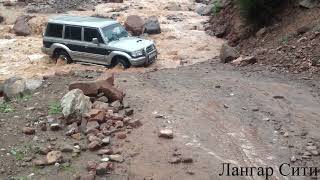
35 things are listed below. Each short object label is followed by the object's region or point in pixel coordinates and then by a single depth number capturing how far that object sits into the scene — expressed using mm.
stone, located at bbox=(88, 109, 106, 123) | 8984
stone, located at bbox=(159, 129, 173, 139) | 8531
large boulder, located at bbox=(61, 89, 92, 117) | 9102
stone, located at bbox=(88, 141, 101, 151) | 8133
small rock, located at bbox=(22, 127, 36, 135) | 8665
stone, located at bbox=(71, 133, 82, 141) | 8555
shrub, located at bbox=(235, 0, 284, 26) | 18141
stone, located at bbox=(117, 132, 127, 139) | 8539
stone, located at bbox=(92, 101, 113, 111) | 9516
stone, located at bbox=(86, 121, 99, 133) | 8694
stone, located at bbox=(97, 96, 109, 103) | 9955
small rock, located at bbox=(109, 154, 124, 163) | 7797
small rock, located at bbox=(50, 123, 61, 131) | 8852
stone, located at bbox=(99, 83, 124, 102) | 10141
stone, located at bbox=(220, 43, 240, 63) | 16500
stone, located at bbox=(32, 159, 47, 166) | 7688
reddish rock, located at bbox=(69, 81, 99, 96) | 10023
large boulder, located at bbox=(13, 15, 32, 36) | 23766
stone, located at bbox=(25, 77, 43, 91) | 12047
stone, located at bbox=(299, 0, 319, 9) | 17141
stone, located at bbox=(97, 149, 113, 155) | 8016
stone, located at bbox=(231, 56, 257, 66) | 15352
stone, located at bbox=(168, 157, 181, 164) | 7704
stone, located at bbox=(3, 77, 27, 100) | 12141
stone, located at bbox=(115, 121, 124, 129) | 8930
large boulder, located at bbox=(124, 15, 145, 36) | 22266
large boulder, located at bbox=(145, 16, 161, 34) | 22375
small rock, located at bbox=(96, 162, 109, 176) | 7422
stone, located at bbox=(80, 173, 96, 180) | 7239
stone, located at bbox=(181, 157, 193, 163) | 7719
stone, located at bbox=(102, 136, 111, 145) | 8297
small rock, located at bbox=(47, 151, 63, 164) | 7768
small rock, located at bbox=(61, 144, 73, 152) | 8070
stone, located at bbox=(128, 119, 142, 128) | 9023
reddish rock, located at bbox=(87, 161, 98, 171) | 7512
